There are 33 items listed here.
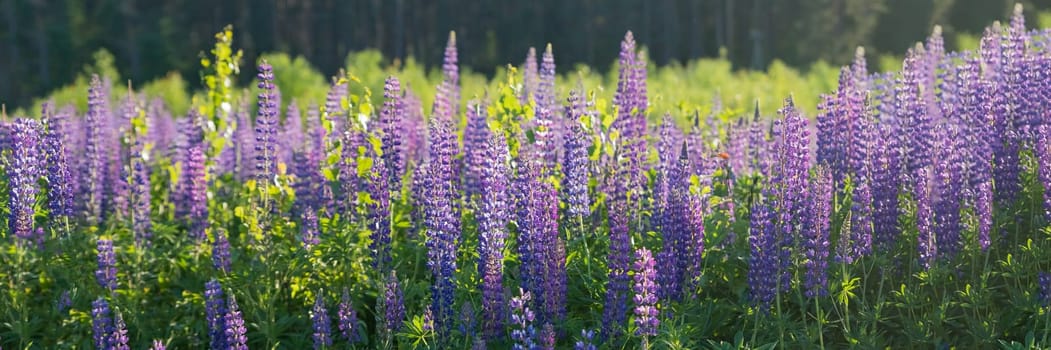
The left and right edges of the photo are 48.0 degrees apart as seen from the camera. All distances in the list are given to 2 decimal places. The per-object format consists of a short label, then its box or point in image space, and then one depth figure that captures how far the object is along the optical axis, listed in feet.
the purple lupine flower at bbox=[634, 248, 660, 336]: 14.39
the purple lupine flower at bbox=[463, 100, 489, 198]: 21.43
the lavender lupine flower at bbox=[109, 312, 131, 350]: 15.76
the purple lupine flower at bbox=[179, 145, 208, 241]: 22.56
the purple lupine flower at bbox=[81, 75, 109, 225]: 23.29
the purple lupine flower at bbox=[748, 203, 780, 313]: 16.06
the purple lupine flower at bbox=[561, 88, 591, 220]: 18.93
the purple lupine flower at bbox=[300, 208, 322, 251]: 19.17
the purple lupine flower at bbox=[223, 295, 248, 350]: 16.48
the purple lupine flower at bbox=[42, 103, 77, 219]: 20.10
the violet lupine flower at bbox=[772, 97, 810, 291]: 16.34
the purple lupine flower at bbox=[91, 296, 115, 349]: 17.31
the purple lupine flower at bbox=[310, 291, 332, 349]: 16.42
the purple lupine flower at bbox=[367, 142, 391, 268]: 18.45
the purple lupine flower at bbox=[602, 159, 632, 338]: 15.81
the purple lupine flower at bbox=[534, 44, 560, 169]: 19.89
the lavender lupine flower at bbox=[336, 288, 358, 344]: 16.88
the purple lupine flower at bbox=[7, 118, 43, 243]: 18.60
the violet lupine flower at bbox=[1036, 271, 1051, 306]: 15.42
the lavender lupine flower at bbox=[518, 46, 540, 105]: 25.30
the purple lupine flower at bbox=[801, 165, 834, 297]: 15.89
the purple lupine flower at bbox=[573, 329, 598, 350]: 14.40
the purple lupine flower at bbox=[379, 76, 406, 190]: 19.63
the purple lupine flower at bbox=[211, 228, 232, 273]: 20.02
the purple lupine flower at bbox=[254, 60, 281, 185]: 20.59
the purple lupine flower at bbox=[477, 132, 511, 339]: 16.15
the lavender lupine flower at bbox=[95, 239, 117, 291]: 19.58
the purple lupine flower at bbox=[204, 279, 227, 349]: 17.71
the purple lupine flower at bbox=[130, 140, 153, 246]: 21.40
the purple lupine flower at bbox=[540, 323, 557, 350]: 14.03
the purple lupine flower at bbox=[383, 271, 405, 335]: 16.33
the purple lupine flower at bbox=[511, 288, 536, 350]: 14.82
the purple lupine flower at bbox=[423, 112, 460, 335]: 16.73
